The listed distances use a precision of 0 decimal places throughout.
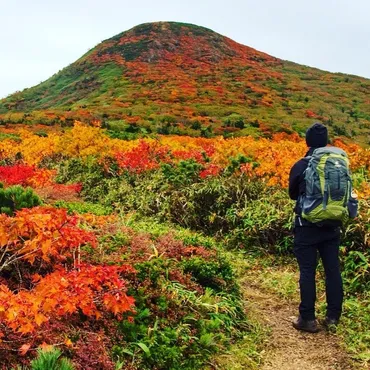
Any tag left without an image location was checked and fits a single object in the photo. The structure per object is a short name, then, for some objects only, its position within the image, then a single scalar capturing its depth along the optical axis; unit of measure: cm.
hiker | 516
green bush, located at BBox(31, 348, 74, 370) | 293
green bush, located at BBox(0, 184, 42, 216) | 614
